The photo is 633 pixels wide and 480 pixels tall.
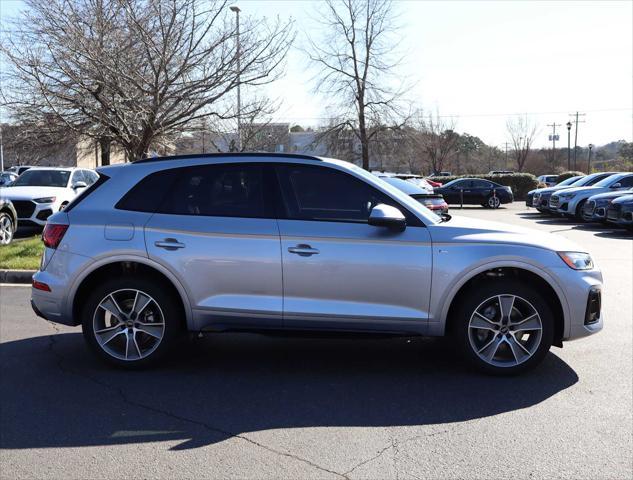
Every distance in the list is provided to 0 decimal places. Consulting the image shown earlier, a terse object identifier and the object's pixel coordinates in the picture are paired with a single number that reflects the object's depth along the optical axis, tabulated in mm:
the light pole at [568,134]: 69750
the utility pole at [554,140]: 75588
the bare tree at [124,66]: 11781
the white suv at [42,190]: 14219
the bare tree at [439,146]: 59125
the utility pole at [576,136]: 74738
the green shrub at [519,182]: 40688
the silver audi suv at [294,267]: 4875
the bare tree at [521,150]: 66144
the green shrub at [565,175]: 42719
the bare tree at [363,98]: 38688
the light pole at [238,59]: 12453
